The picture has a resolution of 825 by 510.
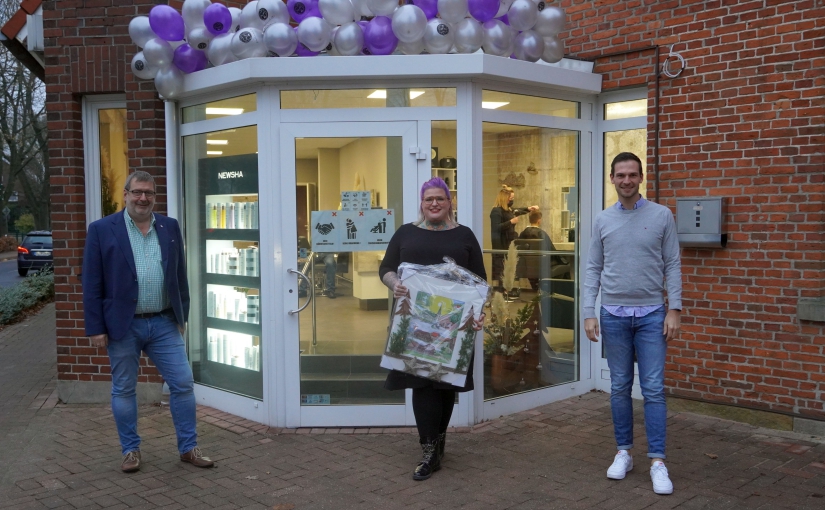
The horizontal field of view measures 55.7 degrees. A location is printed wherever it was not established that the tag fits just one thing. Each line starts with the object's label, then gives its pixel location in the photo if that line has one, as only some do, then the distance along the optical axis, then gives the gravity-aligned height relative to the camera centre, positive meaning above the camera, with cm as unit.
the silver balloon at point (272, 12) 544 +143
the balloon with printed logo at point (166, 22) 565 +142
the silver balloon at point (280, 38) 541 +123
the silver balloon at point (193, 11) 564 +149
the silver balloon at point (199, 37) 577 +133
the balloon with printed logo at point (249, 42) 551 +123
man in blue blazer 479 -53
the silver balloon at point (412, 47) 547 +118
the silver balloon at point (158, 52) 579 +123
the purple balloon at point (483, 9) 539 +142
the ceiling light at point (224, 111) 599 +82
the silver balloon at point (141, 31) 582 +139
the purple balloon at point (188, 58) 593 +121
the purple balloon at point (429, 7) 545 +145
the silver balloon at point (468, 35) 543 +125
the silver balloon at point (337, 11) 535 +141
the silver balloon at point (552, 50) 590 +124
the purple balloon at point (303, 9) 557 +148
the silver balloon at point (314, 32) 538 +127
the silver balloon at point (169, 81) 600 +105
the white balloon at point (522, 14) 559 +143
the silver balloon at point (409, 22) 528 +130
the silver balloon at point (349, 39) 545 +123
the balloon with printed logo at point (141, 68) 589 +113
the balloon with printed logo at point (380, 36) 543 +124
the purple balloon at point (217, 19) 559 +143
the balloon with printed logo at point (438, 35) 542 +124
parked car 2648 -123
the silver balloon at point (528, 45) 576 +125
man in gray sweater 441 -44
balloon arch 540 +133
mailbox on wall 567 -8
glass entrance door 569 -33
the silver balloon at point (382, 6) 537 +144
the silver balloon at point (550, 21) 571 +141
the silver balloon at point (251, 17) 551 +142
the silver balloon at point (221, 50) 566 +122
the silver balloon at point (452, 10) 533 +140
